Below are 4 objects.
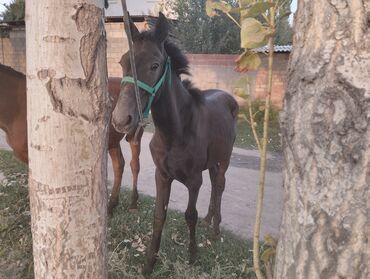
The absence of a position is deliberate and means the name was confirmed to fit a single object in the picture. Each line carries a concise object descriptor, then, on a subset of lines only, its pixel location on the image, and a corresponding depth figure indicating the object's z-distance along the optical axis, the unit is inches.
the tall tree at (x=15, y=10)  546.9
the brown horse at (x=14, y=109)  123.3
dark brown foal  84.7
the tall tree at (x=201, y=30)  478.6
